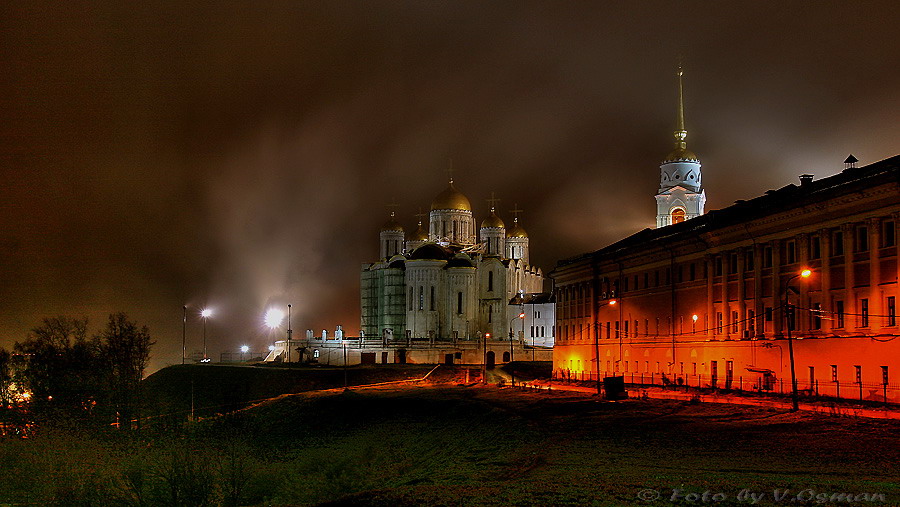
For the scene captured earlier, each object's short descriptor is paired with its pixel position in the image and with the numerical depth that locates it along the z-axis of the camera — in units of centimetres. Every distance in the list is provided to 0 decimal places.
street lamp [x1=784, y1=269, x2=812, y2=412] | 3809
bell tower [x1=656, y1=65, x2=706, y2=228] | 12019
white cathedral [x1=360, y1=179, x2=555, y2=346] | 11975
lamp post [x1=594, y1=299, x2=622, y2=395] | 6938
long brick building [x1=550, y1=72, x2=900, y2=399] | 4212
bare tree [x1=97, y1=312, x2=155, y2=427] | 6262
